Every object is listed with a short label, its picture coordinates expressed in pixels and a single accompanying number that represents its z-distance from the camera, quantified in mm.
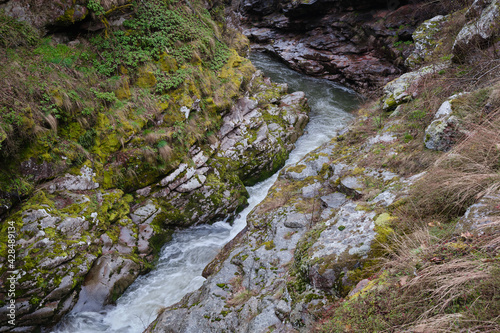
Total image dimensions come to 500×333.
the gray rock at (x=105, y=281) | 5504
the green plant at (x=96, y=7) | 7418
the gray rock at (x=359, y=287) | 2713
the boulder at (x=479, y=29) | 5559
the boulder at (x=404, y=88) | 7062
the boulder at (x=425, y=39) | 9842
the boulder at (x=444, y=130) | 4176
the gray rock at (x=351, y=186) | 5102
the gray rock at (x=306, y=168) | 7480
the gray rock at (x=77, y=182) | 5988
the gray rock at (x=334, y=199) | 5320
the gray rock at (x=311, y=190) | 6324
